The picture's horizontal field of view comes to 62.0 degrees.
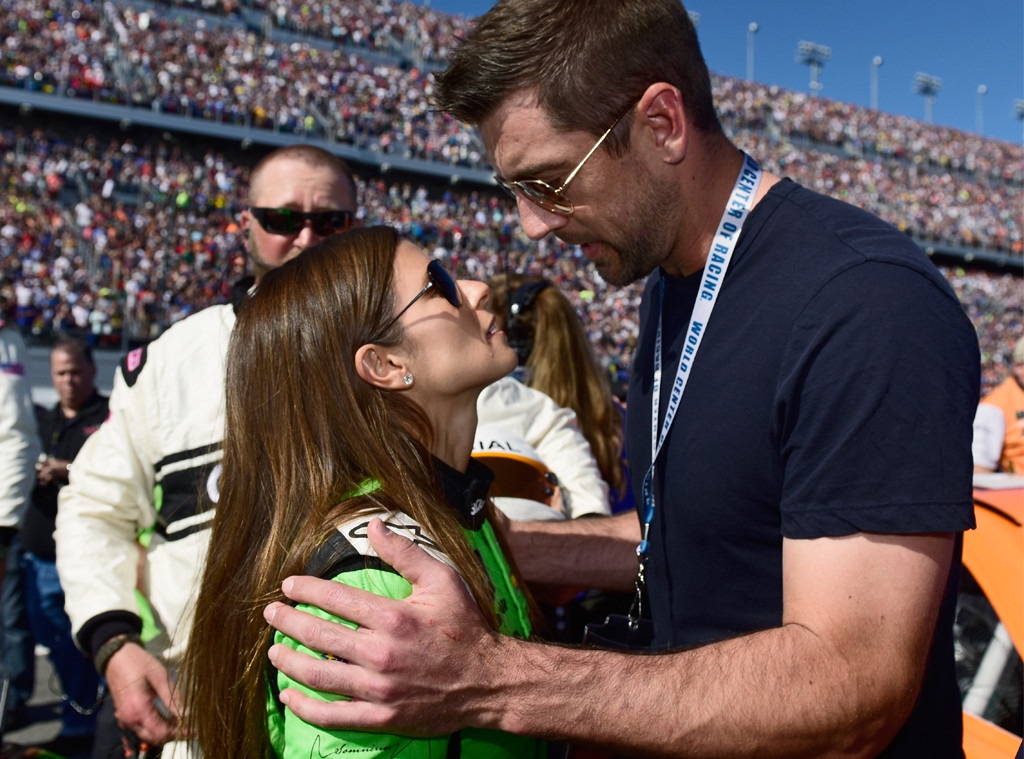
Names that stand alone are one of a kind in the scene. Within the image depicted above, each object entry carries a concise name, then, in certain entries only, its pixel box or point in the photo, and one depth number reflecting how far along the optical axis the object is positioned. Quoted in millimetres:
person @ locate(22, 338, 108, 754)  4789
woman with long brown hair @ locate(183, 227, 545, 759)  1452
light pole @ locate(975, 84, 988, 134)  56406
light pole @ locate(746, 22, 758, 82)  49000
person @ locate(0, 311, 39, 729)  3680
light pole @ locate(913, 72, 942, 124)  55250
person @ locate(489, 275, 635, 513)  3777
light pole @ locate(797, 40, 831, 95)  52156
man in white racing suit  2262
